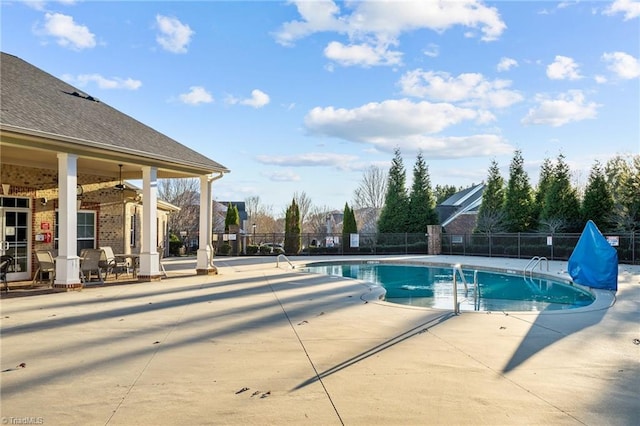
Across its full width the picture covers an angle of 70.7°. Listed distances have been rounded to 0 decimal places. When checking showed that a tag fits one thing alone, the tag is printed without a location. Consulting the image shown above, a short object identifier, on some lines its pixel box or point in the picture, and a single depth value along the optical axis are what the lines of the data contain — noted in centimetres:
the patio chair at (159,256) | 1320
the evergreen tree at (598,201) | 2377
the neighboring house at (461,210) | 3684
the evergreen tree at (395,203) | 3080
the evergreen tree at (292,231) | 2917
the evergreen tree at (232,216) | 3011
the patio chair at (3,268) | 1020
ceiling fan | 1452
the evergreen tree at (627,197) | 2209
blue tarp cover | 1169
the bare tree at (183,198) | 4094
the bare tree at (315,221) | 5631
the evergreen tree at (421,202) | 3055
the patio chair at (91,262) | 1155
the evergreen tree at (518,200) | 2722
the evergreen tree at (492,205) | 2758
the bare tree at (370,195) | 4875
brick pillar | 2802
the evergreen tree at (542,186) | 2702
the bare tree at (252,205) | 6350
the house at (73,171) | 1014
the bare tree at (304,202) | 5631
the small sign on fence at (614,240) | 1714
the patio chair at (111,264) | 1268
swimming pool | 1136
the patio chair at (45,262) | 1145
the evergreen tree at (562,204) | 2486
